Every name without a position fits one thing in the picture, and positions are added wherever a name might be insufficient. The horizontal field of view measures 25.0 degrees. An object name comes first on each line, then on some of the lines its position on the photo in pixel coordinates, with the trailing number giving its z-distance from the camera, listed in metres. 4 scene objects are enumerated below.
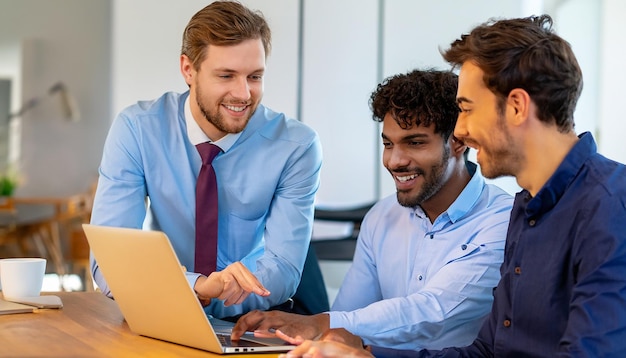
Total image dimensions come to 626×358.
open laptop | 2.46
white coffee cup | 2.95
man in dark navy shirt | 2.37
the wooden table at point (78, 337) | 2.49
